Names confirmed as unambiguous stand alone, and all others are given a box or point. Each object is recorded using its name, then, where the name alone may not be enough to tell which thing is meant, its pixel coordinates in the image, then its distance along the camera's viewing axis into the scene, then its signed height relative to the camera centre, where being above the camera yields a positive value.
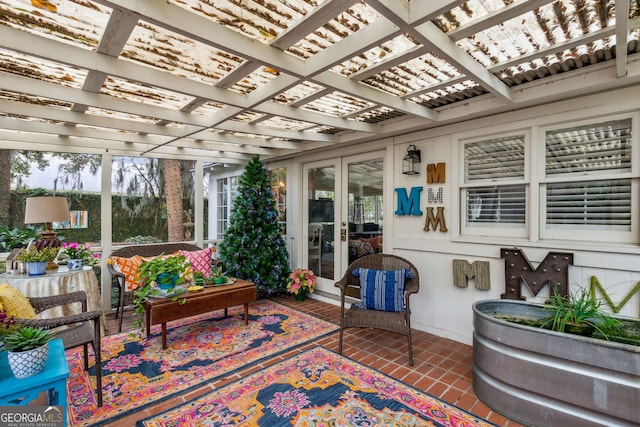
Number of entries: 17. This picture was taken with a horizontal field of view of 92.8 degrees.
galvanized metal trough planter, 1.77 -1.06
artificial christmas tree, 5.00 -0.48
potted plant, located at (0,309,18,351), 1.69 -0.67
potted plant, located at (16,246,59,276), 3.13 -0.52
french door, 4.35 -0.04
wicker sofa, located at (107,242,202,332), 3.88 -0.64
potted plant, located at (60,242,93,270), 3.46 -0.56
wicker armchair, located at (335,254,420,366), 2.92 -1.06
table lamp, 3.33 -0.04
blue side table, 1.48 -0.88
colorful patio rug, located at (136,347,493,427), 2.09 -1.45
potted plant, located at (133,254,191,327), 3.16 -0.73
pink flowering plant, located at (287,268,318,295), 4.91 -1.16
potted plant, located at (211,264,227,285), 3.80 -0.86
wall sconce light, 3.70 +0.60
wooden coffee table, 3.04 -1.01
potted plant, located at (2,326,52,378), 1.54 -0.73
